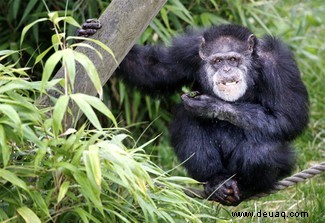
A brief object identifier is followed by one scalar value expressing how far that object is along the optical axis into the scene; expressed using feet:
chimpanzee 35.65
